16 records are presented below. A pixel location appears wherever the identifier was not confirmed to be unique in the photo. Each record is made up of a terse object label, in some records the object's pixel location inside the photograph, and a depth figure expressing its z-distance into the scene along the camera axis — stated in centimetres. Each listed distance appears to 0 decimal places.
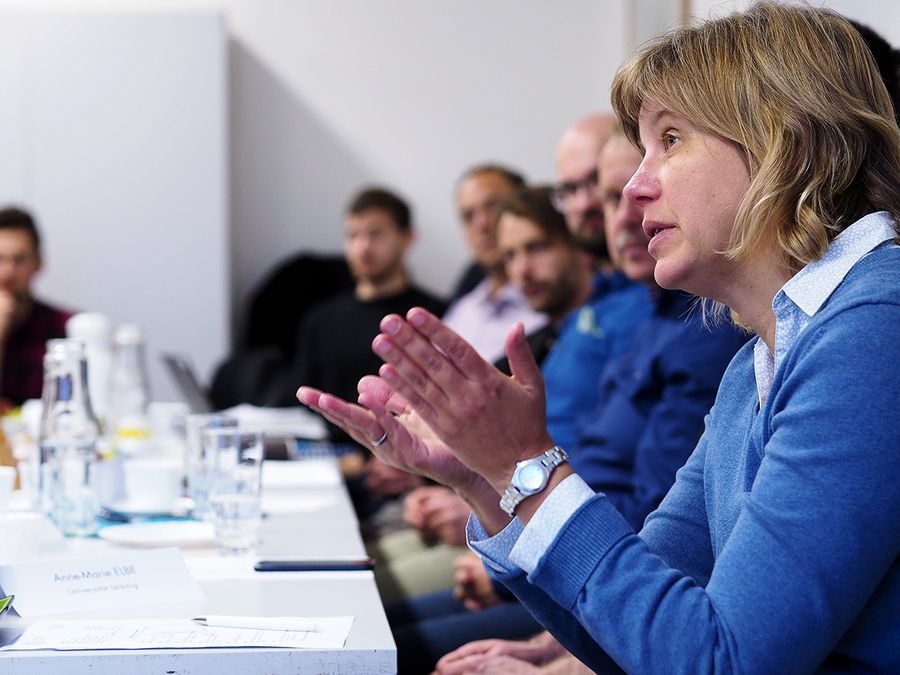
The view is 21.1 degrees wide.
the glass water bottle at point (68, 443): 284
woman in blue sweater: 217
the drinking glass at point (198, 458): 297
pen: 237
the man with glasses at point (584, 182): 424
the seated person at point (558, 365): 355
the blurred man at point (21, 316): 555
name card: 242
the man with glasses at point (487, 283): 546
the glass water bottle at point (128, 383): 367
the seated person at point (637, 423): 303
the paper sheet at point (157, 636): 231
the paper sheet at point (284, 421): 450
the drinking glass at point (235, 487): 276
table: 227
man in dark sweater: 639
